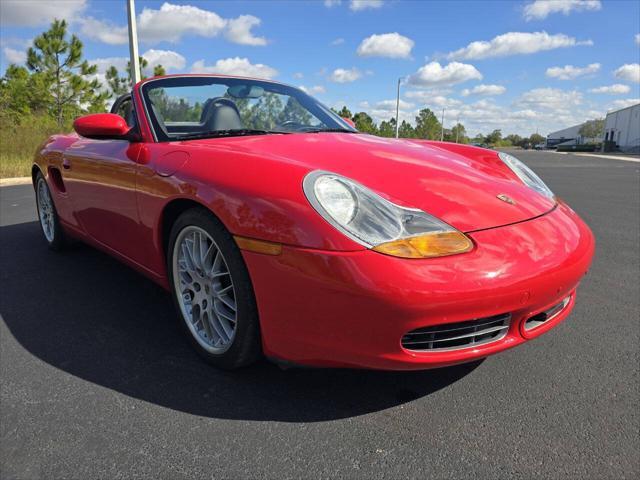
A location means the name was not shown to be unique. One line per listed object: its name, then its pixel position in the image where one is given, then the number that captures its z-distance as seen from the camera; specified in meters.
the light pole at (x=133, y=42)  11.01
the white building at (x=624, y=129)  60.94
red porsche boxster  1.51
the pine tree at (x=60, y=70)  24.03
